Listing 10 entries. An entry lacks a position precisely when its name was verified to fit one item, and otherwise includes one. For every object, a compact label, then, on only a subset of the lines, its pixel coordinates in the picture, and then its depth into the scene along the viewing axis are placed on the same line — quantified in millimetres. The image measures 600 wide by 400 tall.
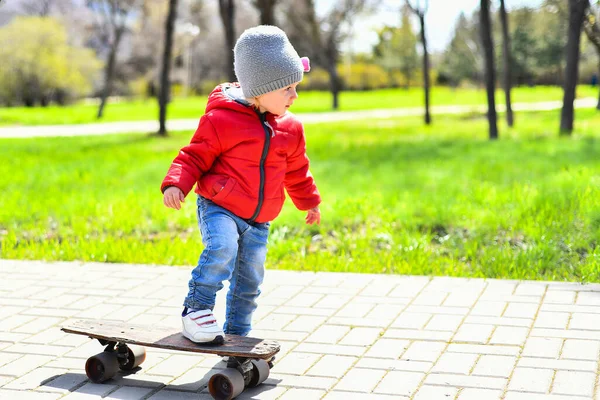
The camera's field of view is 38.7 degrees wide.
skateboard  3736
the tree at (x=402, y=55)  75562
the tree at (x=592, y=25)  17325
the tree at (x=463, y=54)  62875
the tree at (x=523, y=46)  56281
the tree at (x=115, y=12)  35312
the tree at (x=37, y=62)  39094
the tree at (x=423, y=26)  23203
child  3842
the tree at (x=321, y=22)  45719
